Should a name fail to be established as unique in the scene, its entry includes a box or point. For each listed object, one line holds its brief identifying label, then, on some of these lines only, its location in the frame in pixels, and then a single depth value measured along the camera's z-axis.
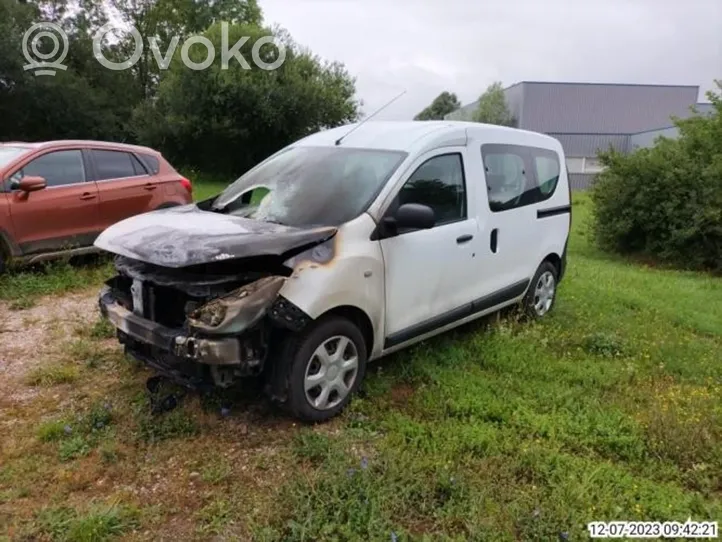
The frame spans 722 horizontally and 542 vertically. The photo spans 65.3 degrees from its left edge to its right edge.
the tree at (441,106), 76.69
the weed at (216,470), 3.05
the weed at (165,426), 3.44
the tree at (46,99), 22.17
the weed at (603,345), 5.01
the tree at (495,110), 47.41
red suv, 6.29
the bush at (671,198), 12.16
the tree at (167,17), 32.03
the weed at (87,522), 2.61
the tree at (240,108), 20.59
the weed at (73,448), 3.25
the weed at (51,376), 4.18
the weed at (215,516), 2.69
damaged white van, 3.22
